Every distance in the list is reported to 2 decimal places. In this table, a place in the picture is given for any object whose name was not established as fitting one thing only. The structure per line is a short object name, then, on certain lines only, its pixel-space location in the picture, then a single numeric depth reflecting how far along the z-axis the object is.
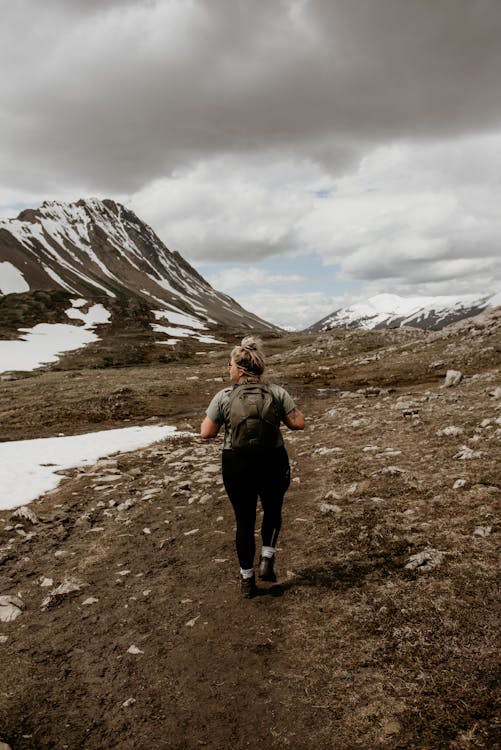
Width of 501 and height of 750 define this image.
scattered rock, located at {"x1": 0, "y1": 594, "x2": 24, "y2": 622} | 7.29
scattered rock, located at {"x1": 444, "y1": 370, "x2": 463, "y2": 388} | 22.74
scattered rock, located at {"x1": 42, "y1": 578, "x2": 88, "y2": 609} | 7.57
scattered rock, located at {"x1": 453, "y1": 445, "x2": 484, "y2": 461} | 10.52
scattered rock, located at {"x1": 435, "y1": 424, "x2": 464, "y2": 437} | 12.56
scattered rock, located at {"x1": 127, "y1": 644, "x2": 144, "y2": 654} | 6.08
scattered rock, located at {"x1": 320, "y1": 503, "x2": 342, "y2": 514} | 9.41
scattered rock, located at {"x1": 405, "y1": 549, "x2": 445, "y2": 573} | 6.68
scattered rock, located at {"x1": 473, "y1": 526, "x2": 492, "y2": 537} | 7.23
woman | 6.57
